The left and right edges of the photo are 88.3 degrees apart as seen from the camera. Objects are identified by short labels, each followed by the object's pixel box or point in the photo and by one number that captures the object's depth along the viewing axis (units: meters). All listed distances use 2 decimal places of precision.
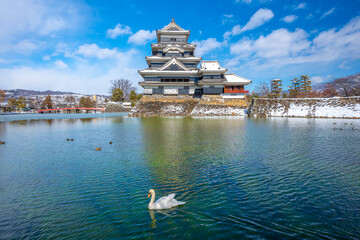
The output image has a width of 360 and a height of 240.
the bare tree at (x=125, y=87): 85.78
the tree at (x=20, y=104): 78.43
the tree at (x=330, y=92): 54.58
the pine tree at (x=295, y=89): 54.48
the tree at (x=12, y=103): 78.75
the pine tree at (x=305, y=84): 51.53
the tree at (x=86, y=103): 81.31
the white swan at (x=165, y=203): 4.97
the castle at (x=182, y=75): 40.31
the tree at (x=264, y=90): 68.71
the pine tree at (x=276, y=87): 52.76
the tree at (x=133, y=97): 66.22
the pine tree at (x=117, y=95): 71.77
